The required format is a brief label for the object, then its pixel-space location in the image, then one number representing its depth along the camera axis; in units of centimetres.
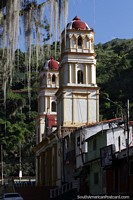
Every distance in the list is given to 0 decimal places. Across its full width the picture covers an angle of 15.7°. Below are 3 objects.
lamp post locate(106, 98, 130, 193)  2938
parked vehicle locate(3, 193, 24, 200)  3290
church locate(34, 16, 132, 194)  3769
